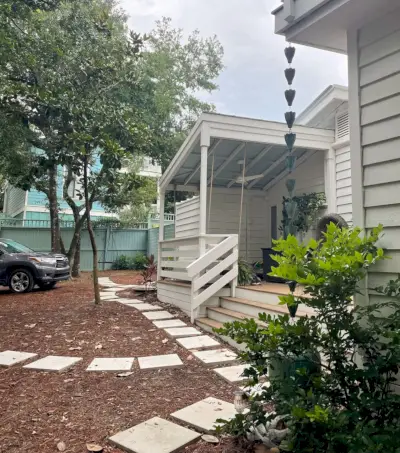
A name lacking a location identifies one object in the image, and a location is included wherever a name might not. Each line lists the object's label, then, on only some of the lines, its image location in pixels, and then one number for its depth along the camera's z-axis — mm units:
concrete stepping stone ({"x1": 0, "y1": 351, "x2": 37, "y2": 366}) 3383
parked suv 7973
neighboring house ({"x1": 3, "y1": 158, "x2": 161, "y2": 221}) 14458
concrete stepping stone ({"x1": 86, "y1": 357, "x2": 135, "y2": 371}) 3244
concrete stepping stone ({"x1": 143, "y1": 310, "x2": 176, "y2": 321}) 5352
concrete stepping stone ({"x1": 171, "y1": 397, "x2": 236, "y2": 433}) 2133
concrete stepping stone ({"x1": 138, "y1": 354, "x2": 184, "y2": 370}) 3305
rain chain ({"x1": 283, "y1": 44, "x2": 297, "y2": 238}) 2562
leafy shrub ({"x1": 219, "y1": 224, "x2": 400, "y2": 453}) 1383
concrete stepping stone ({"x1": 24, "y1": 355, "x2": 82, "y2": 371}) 3229
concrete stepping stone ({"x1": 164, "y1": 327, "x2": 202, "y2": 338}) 4359
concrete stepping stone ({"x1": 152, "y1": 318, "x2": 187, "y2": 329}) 4808
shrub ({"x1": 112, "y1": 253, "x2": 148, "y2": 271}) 13930
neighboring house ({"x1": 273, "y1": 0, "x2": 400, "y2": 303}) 1943
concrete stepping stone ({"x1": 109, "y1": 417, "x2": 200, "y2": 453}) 1875
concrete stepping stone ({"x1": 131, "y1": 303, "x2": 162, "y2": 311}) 6019
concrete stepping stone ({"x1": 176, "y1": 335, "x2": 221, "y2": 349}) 3928
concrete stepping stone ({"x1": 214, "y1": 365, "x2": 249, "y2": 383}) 2938
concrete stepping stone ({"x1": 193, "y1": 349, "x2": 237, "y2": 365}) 3395
